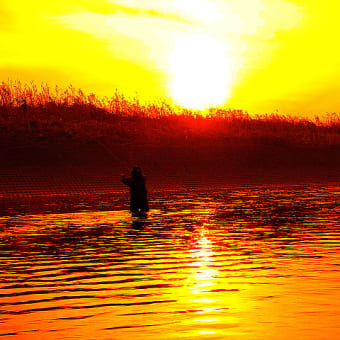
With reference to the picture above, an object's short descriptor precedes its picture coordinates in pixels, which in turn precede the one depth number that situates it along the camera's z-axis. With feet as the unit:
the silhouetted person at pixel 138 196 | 73.31
